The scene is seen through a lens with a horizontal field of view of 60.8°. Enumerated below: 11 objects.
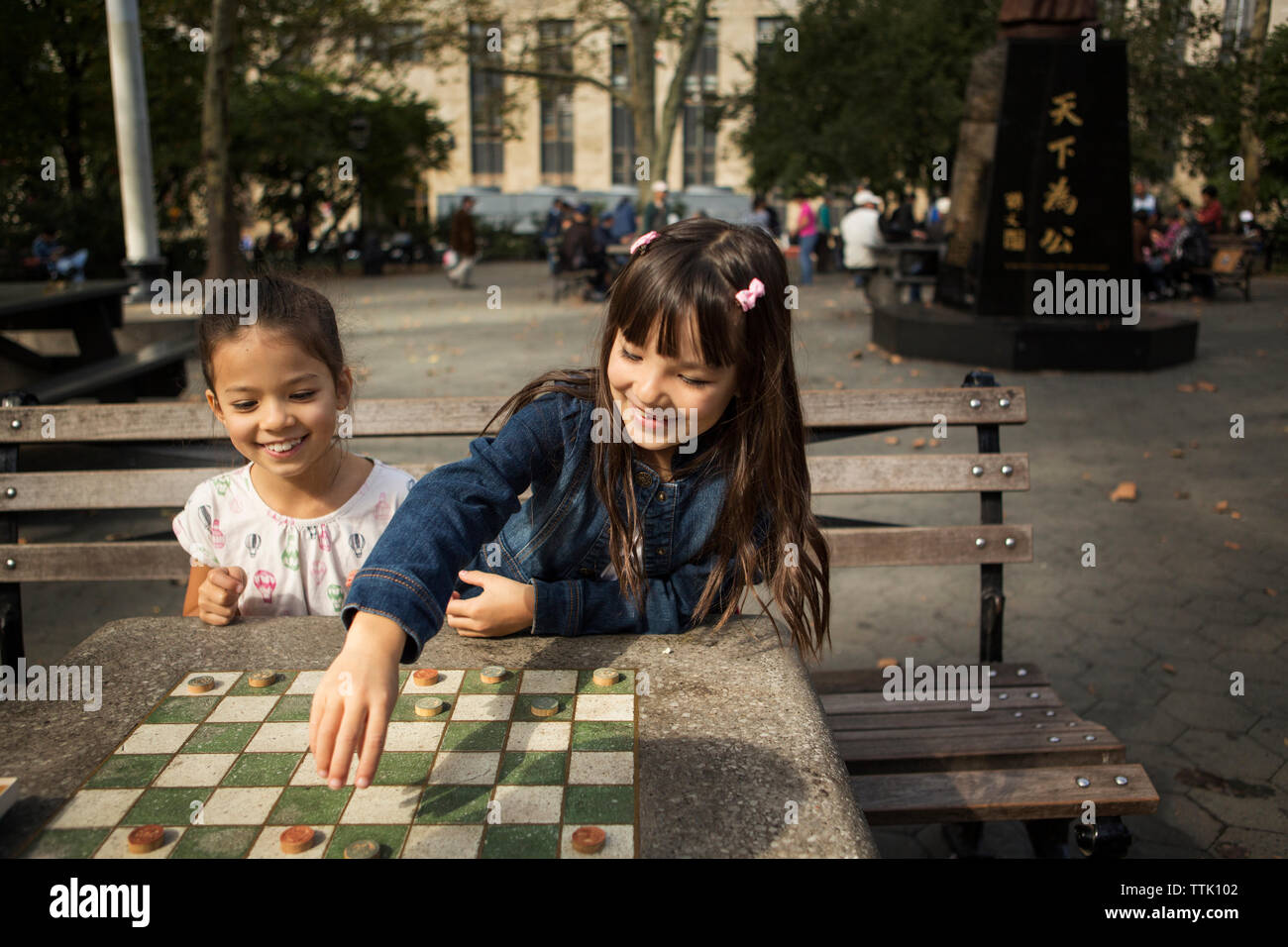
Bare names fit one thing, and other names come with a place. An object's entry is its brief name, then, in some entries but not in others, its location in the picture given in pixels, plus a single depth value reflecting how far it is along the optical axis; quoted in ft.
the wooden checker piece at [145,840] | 4.07
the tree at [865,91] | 67.31
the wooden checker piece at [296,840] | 4.07
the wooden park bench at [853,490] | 8.11
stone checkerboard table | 4.29
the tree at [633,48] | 69.62
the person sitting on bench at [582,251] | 53.72
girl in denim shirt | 5.74
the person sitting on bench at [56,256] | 58.44
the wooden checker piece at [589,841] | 4.08
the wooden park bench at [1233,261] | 52.49
